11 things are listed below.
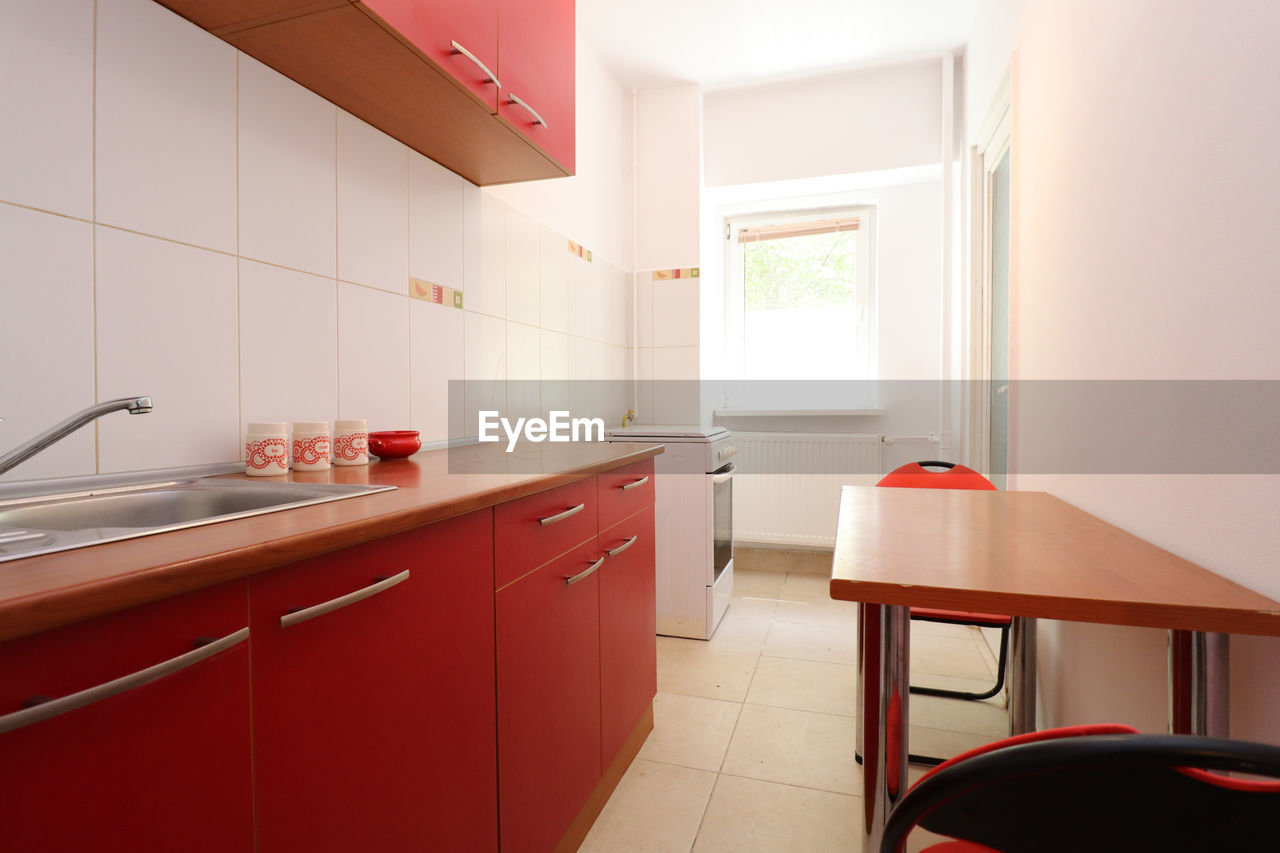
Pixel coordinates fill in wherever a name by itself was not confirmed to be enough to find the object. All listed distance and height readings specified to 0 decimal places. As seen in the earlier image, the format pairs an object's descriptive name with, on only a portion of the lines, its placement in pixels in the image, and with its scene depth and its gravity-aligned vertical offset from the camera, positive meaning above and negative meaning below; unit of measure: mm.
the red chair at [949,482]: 2090 -218
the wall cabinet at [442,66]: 1172 +783
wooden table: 756 -222
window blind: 3814 +1192
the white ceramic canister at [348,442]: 1407 -50
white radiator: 3592 -366
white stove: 2822 -506
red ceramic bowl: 1527 -60
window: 3801 +727
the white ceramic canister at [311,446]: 1284 -54
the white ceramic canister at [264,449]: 1196 -57
